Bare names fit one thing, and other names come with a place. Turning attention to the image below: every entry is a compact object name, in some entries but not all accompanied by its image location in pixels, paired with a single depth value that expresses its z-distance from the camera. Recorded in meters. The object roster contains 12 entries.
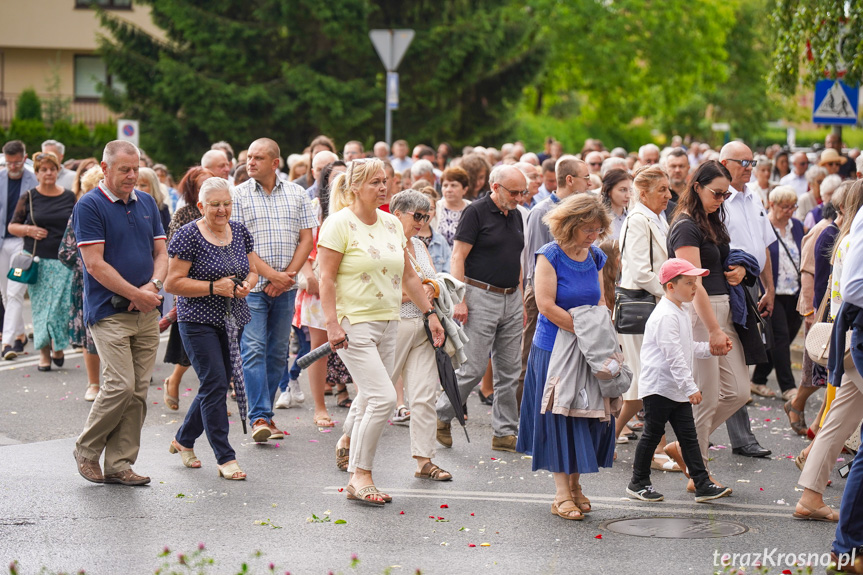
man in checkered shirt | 18.05
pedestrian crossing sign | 29.39
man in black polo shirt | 18.11
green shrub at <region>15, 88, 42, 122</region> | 67.06
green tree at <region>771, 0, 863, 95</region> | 27.12
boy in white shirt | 14.63
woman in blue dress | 14.09
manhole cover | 13.38
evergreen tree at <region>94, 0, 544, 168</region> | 52.12
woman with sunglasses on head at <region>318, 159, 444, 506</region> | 14.66
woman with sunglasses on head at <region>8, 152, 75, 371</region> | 24.31
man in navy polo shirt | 14.91
